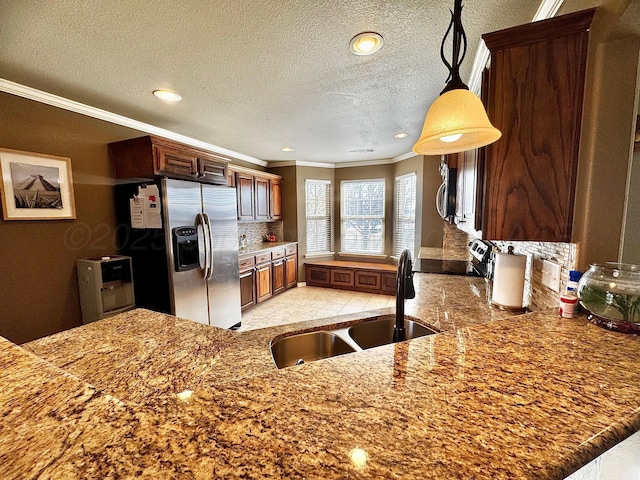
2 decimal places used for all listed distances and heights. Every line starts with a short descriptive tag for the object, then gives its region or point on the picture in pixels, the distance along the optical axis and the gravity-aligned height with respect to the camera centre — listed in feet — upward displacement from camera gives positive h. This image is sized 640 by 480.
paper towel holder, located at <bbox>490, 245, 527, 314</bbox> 4.87 -1.75
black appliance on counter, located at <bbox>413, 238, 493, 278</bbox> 7.48 -1.74
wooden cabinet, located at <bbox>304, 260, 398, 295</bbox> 15.64 -3.83
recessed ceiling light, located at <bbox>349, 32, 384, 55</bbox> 5.06 +3.40
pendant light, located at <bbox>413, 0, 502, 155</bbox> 3.00 +1.16
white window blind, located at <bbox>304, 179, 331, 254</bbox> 17.72 -0.05
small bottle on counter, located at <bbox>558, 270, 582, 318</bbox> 3.33 -1.09
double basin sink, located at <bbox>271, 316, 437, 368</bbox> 4.18 -2.14
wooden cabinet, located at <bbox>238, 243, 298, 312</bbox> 13.08 -3.24
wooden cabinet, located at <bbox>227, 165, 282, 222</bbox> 14.01 +1.22
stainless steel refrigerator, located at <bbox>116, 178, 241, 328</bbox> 8.52 -1.14
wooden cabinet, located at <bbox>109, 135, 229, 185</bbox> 8.36 +1.92
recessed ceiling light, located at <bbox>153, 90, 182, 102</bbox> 7.30 +3.41
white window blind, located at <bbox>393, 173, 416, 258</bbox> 15.34 -0.03
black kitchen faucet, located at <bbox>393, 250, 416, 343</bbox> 3.84 -1.12
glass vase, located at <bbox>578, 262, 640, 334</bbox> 2.90 -0.96
